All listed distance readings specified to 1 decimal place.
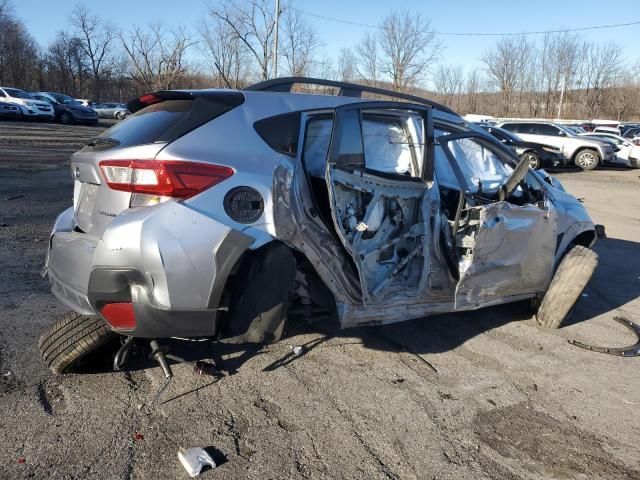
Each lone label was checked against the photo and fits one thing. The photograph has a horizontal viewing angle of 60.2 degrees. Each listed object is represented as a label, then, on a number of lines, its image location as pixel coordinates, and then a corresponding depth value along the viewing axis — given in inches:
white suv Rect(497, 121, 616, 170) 869.8
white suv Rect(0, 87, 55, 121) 1094.4
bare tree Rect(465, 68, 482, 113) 2454.5
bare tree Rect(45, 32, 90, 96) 2571.4
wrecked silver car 112.2
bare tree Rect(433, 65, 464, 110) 2425.0
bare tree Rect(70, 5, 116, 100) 2699.3
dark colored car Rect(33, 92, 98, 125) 1171.9
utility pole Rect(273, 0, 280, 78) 1037.8
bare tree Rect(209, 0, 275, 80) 1110.4
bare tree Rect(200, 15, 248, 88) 1174.3
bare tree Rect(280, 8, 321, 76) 1181.7
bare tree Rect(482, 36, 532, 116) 2255.2
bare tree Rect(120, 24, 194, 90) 1230.9
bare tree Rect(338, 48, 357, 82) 1383.7
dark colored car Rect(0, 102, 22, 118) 1072.8
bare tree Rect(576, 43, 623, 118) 2332.7
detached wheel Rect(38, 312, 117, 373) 128.5
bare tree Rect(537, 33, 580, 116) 2227.5
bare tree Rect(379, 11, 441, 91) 1448.1
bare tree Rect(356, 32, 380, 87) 1480.8
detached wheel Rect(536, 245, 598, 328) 183.6
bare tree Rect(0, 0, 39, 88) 2314.2
